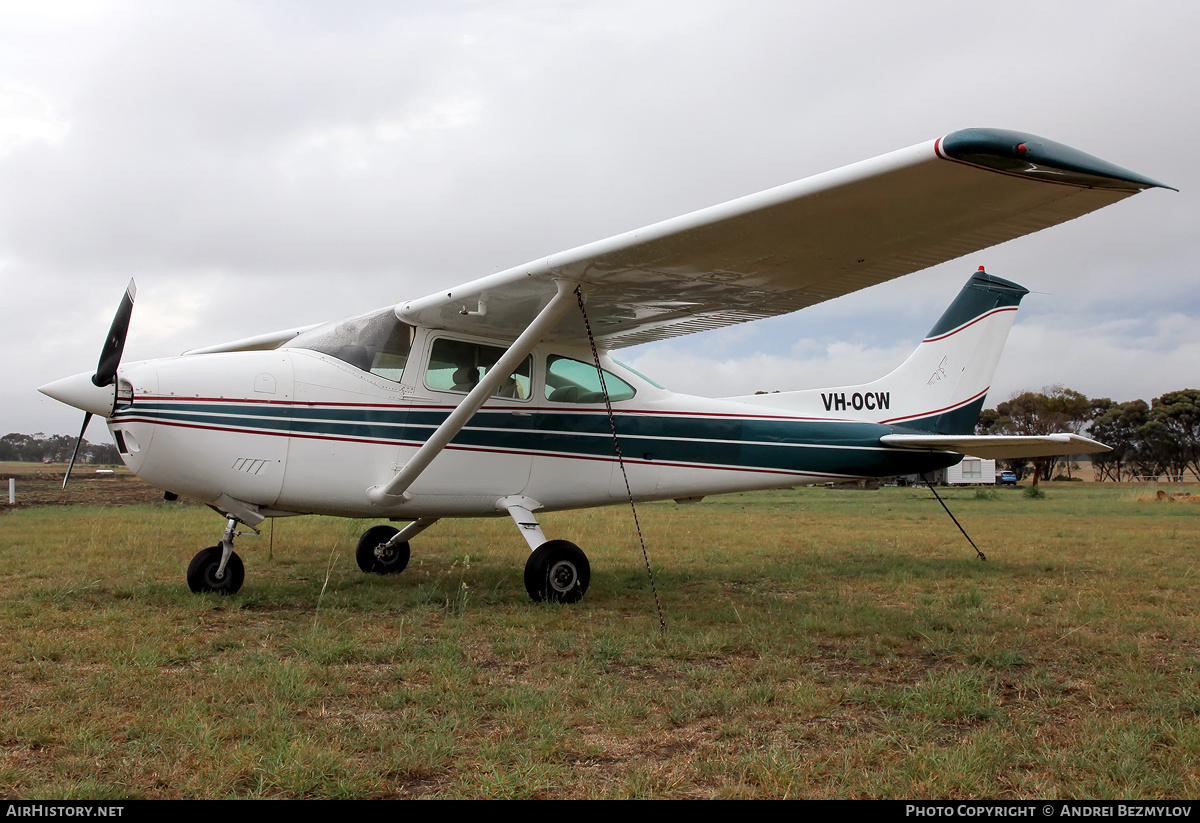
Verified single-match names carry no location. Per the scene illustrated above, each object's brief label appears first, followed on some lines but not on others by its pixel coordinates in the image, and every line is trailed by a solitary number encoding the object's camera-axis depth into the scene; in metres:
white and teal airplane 4.40
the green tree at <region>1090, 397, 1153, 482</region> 60.53
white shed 45.66
